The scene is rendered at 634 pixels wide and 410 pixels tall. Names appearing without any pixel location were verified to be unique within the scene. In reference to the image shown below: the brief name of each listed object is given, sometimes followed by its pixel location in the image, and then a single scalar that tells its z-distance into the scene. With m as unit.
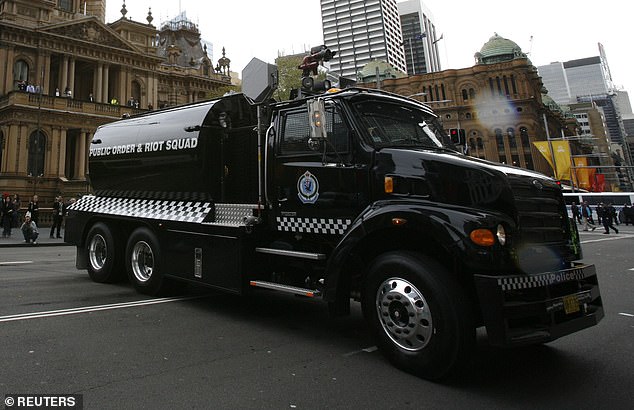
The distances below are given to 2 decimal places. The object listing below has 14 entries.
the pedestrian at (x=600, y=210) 27.15
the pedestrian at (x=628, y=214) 31.72
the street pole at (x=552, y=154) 37.56
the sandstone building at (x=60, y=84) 37.09
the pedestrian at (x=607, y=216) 24.83
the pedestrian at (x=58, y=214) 20.48
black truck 3.44
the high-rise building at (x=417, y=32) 114.62
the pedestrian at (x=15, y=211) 22.28
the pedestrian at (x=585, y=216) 27.56
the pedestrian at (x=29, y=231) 17.62
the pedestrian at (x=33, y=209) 19.91
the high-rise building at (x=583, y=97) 180.00
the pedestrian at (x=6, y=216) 19.75
